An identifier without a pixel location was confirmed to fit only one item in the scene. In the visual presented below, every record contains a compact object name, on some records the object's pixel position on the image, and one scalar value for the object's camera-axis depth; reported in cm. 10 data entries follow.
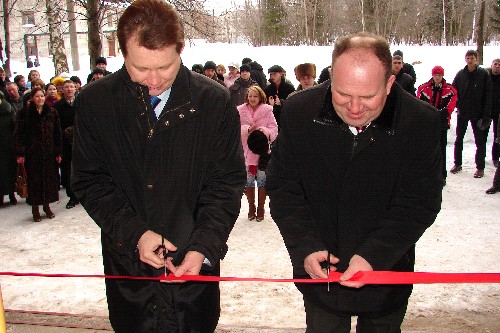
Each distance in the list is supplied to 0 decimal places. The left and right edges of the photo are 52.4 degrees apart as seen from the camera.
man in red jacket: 785
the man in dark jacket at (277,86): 889
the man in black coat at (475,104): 840
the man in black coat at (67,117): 762
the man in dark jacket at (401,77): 867
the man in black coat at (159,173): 207
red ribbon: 204
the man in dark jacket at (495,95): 880
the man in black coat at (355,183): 206
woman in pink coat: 650
